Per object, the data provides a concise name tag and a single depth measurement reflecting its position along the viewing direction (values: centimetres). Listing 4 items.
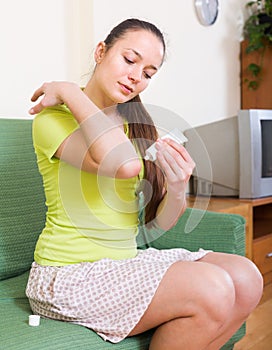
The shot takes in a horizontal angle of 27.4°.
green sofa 162
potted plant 347
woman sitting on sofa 121
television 289
